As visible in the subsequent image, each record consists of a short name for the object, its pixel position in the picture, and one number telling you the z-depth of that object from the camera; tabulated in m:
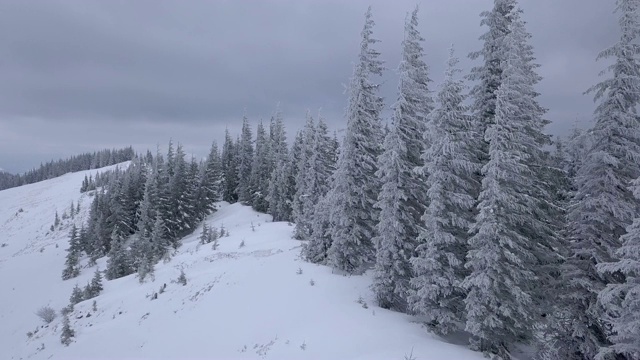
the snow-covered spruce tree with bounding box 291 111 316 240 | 45.08
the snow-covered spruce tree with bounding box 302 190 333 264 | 24.74
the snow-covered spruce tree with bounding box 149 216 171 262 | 46.90
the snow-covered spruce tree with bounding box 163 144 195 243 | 59.94
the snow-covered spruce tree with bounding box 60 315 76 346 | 24.02
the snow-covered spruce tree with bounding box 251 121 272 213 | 64.62
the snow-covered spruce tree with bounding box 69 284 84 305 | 34.03
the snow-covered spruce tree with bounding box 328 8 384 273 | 22.22
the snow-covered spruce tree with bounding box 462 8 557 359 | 14.14
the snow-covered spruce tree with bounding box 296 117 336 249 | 34.62
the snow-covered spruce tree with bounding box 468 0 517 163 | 17.72
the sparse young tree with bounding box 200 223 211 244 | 41.50
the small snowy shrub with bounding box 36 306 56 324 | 30.91
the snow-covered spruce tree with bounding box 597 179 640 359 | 10.12
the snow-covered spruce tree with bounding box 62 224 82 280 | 51.43
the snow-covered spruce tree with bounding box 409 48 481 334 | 15.91
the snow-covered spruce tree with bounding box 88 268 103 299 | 34.09
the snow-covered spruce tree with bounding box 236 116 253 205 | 70.75
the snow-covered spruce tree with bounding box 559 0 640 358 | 13.92
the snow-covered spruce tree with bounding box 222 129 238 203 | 79.75
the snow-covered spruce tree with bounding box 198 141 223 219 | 66.31
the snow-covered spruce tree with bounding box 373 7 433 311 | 18.77
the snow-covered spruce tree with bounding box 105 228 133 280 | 43.62
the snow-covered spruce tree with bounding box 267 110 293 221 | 55.12
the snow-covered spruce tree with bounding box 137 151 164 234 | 55.27
